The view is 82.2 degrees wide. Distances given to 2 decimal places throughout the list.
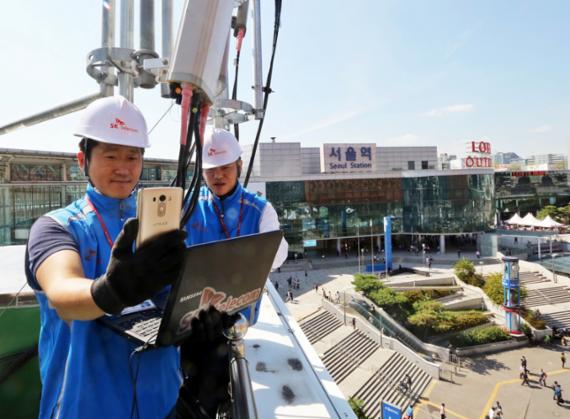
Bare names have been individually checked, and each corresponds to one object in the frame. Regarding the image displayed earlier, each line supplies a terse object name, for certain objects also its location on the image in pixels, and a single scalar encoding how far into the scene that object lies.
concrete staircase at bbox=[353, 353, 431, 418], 13.51
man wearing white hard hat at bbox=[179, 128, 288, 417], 2.83
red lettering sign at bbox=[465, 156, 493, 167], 38.00
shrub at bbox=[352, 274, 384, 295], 20.61
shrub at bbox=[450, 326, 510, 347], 17.91
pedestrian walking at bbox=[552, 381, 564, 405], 13.34
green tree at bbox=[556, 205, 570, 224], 41.75
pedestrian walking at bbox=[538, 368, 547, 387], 14.48
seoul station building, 33.12
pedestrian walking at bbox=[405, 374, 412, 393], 14.17
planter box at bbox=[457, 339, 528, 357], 17.30
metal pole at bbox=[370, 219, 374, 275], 34.38
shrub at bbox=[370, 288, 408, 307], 19.58
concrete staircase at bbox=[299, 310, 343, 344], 17.62
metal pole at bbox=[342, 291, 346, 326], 19.49
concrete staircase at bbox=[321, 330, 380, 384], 15.09
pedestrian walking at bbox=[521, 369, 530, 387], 14.61
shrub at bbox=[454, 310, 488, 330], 18.59
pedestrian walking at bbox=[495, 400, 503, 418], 12.14
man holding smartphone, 1.02
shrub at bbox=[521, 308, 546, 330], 19.00
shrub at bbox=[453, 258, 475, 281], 23.61
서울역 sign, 34.12
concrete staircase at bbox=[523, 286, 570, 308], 22.10
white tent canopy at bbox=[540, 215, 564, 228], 30.27
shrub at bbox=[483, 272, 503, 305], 21.02
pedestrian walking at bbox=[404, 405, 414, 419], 12.23
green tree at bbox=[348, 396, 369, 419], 11.44
